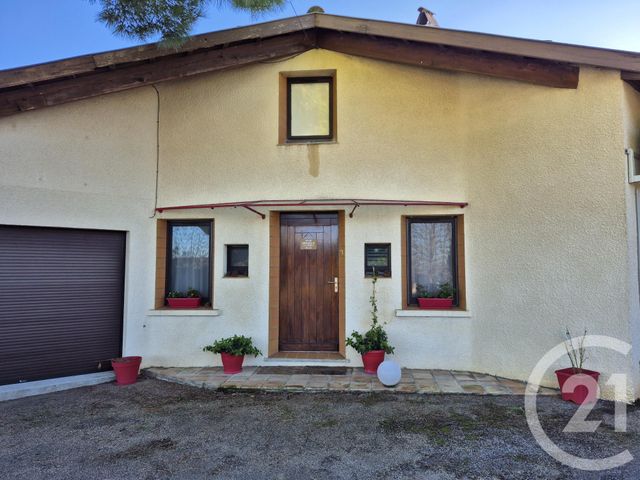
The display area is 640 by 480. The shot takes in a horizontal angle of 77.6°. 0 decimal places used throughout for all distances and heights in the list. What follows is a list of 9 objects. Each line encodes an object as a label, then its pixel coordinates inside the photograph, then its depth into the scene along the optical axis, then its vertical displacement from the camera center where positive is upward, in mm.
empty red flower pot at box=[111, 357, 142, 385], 6113 -1527
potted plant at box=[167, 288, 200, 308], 6887 -527
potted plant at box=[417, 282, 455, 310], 6414 -447
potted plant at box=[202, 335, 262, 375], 6305 -1278
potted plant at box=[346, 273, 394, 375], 6164 -1176
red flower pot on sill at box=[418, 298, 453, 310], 6402 -527
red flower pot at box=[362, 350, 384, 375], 6152 -1380
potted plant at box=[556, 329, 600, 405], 4930 -1389
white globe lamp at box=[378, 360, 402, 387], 5508 -1428
